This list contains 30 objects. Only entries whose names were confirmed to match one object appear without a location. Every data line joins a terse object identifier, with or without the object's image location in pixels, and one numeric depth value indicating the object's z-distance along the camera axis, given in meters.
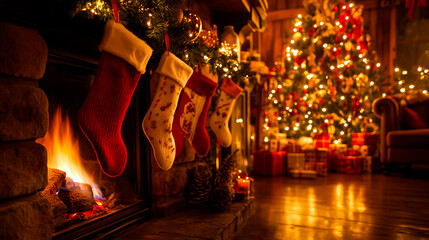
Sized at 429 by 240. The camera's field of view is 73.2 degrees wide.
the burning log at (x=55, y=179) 1.15
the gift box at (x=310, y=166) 3.63
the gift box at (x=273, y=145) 3.80
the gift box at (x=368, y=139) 4.13
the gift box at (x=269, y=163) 3.58
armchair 3.34
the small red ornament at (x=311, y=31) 4.45
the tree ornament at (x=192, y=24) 1.35
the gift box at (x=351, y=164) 3.77
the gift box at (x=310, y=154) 3.79
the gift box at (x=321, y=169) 3.56
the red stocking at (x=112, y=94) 1.01
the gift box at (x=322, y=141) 4.11
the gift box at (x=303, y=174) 3.37
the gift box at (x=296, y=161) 3.63
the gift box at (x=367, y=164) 3.82
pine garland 1.01
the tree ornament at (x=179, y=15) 1.25
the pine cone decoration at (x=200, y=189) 1.72
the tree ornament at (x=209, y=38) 1.59
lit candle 1.98
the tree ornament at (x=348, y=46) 4.34
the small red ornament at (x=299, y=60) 4.51
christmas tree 4.36
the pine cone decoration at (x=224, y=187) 1.66
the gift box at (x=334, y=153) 3.91
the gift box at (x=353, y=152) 3.89
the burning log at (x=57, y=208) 1.06
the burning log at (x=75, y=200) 1.22
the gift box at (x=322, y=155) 3.75
